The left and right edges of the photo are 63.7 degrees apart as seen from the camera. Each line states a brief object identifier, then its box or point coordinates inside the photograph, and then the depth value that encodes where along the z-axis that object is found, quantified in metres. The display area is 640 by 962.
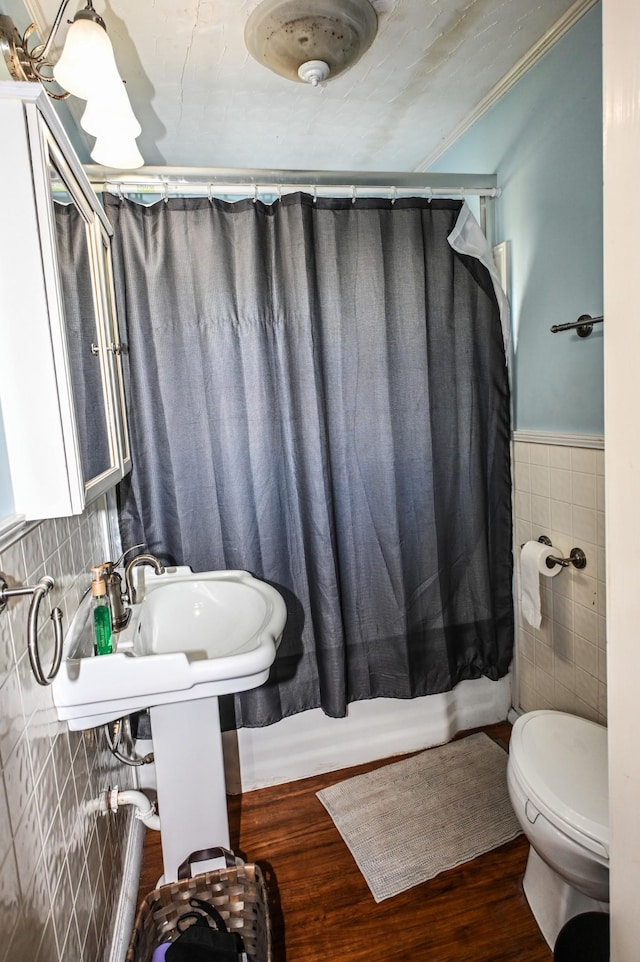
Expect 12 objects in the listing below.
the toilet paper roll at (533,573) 1.67
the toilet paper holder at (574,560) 1.60
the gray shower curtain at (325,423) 1.65
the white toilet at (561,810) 1.10
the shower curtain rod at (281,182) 1.60
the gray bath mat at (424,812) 1.52
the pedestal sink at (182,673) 1.01
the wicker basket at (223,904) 1.20
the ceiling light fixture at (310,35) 1.23
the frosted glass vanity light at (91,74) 0.89
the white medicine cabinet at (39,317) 0.79
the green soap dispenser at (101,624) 1.12
